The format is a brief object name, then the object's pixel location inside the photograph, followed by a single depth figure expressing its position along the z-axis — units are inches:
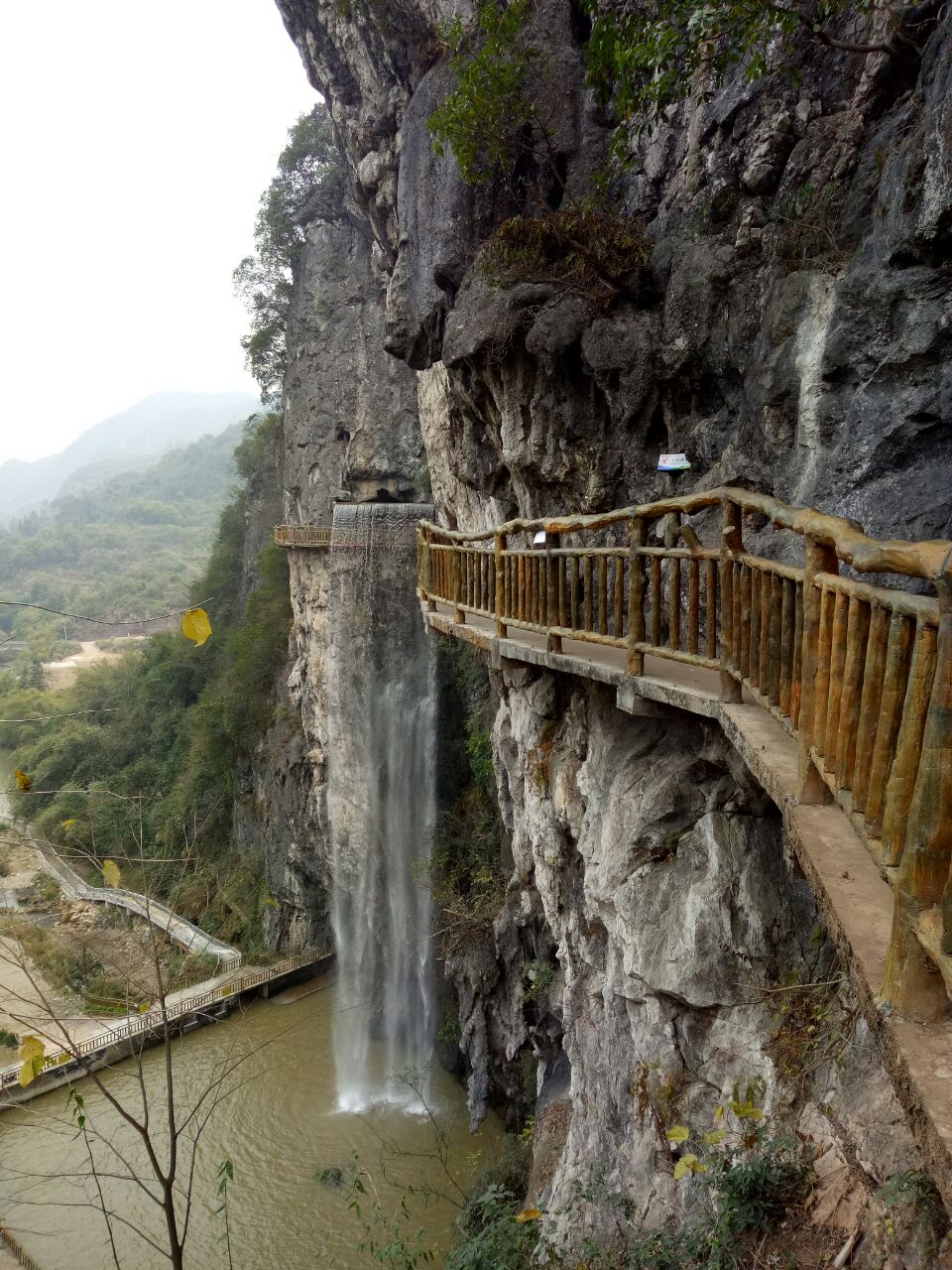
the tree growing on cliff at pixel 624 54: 177.5
